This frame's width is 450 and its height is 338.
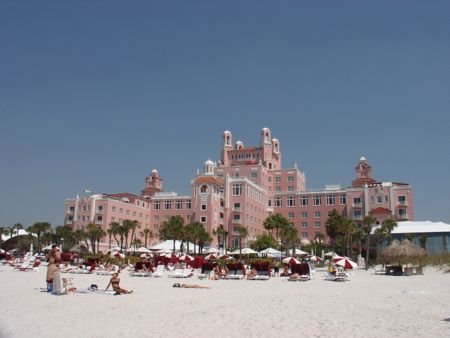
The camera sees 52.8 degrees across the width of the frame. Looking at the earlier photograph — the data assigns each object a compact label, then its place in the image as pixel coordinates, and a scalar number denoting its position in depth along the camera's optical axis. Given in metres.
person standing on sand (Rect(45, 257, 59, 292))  17.99
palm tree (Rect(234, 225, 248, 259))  71.88
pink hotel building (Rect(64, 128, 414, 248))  80.75
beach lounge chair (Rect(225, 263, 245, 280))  30.73
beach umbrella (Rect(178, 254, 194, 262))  39.62
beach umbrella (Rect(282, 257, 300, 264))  33.81
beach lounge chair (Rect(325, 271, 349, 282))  28.87
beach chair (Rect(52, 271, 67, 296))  18.11
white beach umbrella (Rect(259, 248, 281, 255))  51.12
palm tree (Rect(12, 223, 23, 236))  85.69
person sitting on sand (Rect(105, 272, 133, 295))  18.23
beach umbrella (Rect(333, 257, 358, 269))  30.34
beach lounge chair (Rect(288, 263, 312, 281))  28.88
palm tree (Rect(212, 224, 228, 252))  73.56
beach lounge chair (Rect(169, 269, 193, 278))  30.86
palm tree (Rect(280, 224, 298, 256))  62.91
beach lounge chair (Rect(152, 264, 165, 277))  31.86
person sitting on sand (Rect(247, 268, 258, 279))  30.08
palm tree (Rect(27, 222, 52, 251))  77.19
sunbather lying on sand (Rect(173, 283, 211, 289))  22.88
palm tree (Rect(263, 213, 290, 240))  66.06
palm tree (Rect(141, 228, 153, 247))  80.78
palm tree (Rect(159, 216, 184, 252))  63.25
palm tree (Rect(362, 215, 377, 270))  51.98
